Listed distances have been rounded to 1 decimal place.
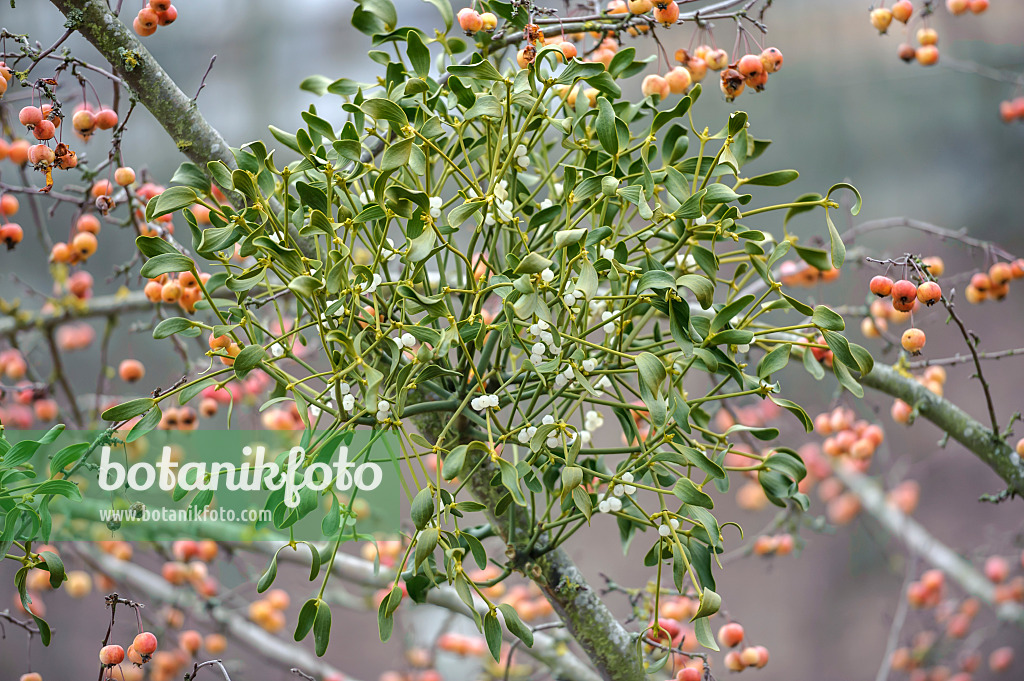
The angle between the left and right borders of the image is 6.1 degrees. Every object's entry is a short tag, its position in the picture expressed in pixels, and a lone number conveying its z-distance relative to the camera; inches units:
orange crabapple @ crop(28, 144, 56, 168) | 209.0
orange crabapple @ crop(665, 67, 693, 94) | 211.6
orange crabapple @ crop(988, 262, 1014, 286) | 216.5
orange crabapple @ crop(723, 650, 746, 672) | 214.1
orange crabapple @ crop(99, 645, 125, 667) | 209.3
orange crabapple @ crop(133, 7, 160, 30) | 210.0
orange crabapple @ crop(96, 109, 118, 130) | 210.9
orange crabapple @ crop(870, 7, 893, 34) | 216.7
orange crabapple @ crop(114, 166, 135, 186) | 211.7
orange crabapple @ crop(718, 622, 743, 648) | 214.5
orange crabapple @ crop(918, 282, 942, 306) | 209.3
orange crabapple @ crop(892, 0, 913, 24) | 216.1
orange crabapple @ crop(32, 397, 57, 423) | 240.8
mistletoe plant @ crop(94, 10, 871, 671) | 205.7
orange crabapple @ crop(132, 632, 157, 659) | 210.1
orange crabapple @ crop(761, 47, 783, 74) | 211.3
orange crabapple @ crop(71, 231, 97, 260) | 214.8
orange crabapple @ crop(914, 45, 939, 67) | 218.5
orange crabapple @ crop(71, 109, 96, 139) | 210.9
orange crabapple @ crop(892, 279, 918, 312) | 209.8
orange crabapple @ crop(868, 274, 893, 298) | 210.4
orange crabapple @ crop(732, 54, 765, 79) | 210.6
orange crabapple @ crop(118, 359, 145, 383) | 220.6
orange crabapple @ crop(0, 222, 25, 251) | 213.9
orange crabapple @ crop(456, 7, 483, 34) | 208.7
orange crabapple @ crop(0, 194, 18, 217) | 217.1
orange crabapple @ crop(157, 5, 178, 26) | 210.2
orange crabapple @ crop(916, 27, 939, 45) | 218.9
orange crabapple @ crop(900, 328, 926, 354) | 212.0
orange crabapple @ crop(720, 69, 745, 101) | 210.8
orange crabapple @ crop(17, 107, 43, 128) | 209.5
